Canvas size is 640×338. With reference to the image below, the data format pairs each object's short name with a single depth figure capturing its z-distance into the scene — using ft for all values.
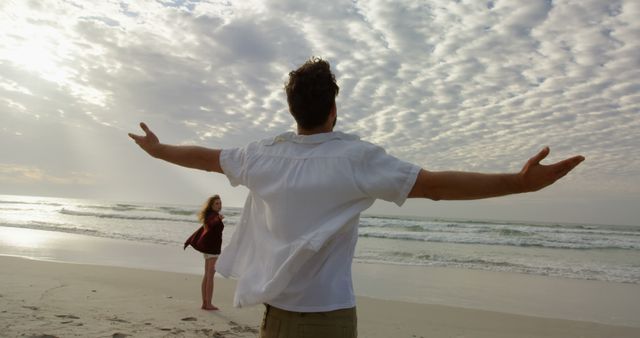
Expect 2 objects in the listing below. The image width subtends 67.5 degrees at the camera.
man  5.19
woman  23.73
